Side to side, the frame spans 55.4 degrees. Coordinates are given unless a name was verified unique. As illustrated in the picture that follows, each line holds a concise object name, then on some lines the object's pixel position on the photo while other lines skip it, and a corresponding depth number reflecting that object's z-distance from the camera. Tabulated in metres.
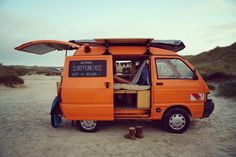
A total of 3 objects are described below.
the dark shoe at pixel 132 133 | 6.13
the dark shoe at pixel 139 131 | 6.29
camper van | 6.35
